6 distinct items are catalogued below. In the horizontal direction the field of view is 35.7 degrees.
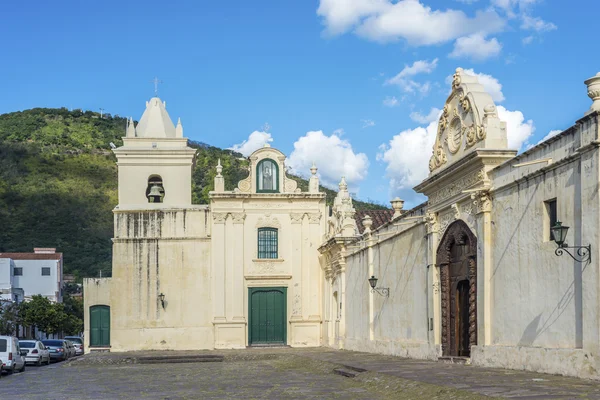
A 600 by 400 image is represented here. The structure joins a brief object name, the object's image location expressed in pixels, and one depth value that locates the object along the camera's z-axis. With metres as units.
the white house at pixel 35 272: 74.75
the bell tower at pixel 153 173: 38.12
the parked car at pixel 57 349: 41.19
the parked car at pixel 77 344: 49.90
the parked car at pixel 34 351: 35.94
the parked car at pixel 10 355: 27.15
